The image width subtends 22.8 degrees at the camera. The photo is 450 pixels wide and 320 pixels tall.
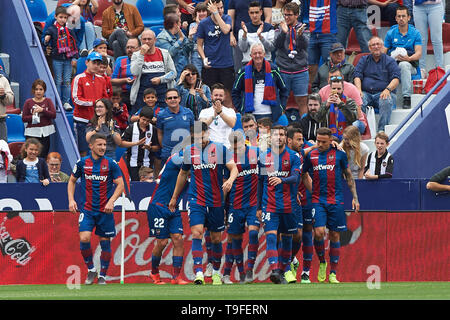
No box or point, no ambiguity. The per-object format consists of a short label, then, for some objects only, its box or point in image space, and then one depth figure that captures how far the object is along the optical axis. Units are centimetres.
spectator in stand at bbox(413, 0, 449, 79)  2089
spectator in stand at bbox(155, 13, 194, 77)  2019
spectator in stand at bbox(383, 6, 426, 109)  2054
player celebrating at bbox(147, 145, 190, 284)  1598
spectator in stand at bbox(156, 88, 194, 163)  1777
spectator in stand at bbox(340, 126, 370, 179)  1681
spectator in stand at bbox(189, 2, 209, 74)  2045
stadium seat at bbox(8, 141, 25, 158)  1878
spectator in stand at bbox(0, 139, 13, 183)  1766
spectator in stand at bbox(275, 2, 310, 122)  1973
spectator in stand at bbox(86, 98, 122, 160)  1814
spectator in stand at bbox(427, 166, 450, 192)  1752
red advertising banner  1712
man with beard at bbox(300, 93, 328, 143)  1806
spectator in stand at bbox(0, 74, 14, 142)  1859
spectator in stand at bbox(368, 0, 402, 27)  2206
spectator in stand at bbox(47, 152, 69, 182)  1794
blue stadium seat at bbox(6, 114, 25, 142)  1947
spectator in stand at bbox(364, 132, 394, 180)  1753
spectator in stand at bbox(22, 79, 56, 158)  1855
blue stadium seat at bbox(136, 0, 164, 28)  2302
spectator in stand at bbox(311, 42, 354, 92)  1953
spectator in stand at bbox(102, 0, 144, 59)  2116
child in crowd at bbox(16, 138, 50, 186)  1753
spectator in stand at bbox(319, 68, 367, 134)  1852
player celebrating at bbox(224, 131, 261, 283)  1592
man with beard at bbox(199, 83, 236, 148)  1761
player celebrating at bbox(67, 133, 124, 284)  1598
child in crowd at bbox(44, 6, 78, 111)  2019
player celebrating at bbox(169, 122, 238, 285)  1550
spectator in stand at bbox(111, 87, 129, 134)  1914
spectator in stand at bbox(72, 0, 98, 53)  2094
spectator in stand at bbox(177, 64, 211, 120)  1866
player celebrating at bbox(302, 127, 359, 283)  1588
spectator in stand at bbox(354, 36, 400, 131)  1967
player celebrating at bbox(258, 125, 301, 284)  1555
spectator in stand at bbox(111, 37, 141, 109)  1955
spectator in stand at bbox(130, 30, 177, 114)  1923
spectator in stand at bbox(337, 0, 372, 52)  2088
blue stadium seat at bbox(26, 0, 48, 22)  2253
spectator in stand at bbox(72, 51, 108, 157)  1897
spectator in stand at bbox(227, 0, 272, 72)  2070
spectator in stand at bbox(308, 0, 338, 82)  2028
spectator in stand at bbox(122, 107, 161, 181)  1806
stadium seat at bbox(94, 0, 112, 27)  2304
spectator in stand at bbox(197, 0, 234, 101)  2003
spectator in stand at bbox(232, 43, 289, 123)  1875
